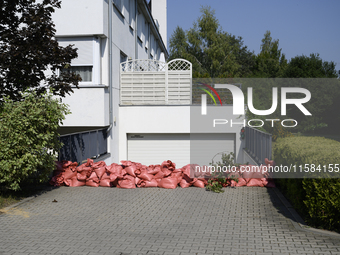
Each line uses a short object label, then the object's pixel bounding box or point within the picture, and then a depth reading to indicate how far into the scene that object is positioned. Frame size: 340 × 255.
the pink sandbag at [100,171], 9.88
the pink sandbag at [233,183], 9.70
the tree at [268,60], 52.32
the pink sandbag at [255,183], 9.70
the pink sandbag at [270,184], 9.59
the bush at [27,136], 7.78
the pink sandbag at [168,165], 10.26
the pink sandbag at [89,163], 10.17
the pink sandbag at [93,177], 9.84
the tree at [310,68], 33.88
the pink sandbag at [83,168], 9.90
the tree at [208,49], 45.38
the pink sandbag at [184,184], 9.66
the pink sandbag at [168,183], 9.51
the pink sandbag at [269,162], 9.46
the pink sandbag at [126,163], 10.16
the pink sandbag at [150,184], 9.64
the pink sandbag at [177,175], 9.82
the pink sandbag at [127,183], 9.59
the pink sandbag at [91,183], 9.78
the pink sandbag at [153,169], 9.90
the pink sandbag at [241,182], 9.76
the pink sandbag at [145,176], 9.69
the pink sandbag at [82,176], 9.78
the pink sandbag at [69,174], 9.82
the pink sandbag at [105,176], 9.86
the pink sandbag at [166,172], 9.82
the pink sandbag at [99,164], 10.09
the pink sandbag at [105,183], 9.73
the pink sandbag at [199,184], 9.66
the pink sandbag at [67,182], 9.74
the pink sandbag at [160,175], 9.79
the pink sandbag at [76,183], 9.78
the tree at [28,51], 8.67
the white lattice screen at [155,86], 15.98
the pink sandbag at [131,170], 9.78
